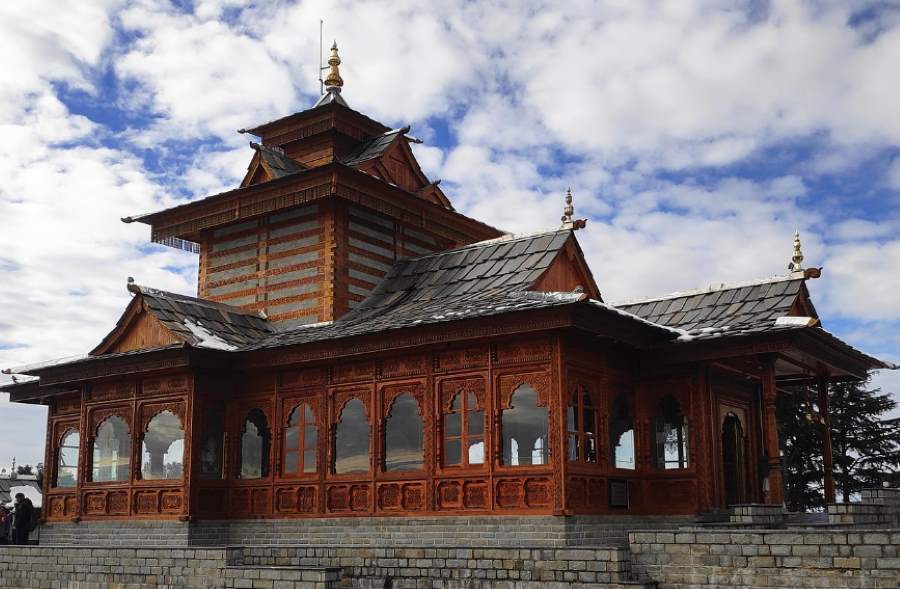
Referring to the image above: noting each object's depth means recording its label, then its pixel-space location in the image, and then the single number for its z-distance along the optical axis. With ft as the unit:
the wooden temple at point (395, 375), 57.93
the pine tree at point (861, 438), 105.91
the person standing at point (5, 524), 85.76
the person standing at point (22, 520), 78.48
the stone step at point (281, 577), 49.98
